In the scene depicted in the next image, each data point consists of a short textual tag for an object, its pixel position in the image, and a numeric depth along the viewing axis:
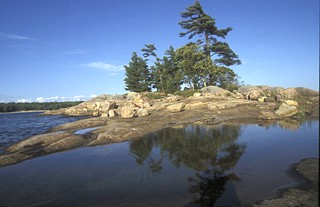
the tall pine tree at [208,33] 49.11
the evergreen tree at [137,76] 68.94
